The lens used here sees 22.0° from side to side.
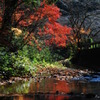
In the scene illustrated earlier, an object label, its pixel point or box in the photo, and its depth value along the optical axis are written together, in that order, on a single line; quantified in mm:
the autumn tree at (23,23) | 14969
